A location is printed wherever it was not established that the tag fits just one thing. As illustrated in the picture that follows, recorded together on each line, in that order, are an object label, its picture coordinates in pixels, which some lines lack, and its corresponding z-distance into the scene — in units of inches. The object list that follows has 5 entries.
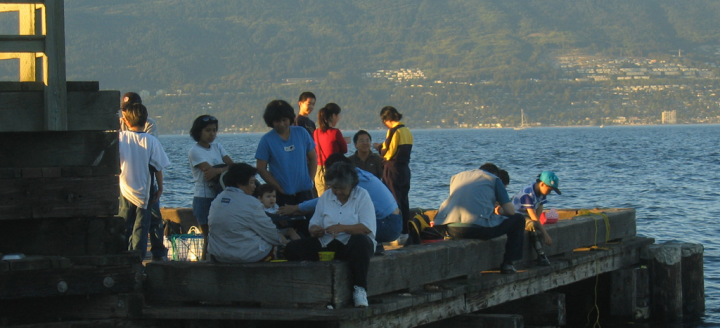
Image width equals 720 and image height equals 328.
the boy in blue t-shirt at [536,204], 647.9
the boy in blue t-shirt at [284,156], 575.1
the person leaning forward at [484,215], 597.5
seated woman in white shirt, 483.1
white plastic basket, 602.5
